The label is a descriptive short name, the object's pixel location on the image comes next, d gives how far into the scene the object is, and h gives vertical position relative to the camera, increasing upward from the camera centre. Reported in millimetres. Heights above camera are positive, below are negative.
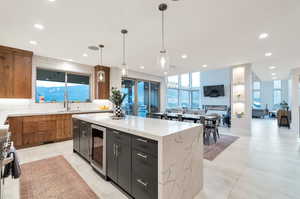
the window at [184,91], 10278 +715
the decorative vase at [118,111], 2943 -237
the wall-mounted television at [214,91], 10156 +679
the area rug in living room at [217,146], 3449 -1367
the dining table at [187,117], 4591 -617
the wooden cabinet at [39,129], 3752 -858
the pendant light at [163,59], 2376 +699
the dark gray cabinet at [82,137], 2875 -843
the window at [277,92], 11125 +617
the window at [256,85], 11961 +1266
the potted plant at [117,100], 2900 -4
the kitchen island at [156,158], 1512 -735
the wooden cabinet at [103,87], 5703 +548
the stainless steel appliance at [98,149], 2357 -891
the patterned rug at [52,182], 2002 -1354
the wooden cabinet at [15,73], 3744 +767
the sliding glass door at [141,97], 6996 +158
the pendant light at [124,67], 3006 +731
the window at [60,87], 4773 +499
